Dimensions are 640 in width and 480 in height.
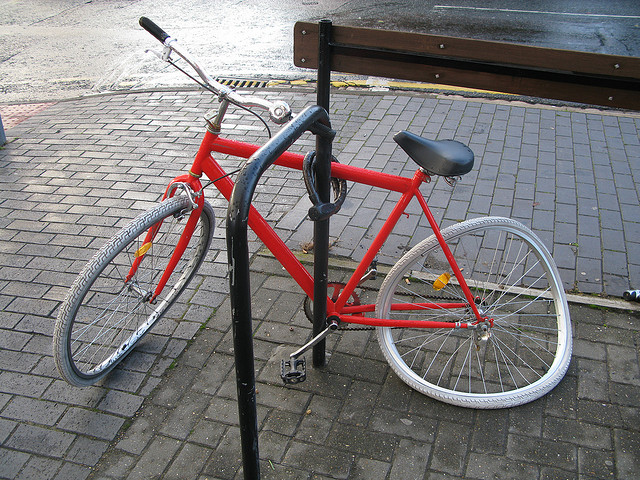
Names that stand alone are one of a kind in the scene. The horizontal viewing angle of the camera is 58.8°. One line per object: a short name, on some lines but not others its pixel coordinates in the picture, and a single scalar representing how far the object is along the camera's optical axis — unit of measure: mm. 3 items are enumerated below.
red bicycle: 2760
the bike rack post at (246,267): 1725
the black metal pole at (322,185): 2604
